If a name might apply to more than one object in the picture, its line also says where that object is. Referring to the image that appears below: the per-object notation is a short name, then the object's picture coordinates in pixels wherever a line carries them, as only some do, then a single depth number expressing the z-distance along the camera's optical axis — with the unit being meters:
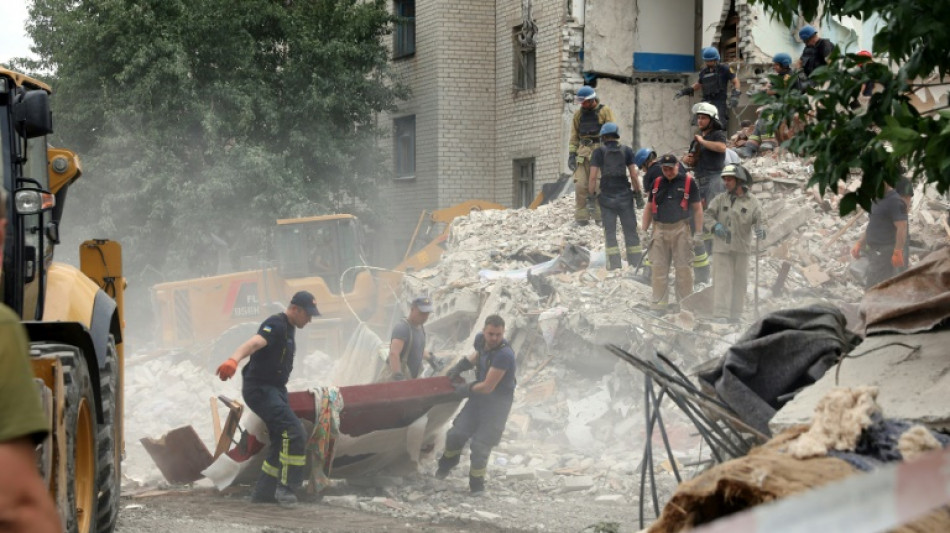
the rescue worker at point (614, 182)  13.84
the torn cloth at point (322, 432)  9.94
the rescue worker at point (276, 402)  9.58
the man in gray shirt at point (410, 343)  11.23
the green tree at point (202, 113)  21.66
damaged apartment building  22.69
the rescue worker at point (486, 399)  10.24
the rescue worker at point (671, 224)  12.45
